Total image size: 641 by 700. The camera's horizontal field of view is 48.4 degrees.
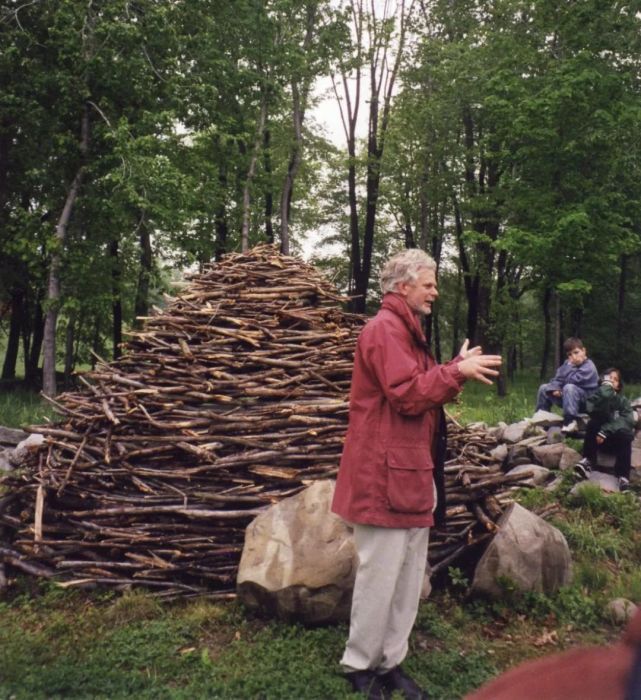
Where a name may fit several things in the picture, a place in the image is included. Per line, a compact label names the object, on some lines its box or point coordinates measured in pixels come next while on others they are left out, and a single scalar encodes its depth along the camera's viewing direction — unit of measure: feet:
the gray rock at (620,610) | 15.37
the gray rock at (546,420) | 30.94
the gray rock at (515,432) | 29.93
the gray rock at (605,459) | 26.32
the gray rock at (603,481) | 23.96
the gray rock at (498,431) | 30.58
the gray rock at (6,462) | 27.06
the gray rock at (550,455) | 27.04
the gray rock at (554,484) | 24.07
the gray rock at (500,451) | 28.32
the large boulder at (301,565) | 13.88
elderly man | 10.86
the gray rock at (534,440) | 28.43
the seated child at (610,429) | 25.36
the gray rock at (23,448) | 19.39
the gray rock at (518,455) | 27.68
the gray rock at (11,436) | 33.01
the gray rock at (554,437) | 29.01
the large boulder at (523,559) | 15.47
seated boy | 30.25
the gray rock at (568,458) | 26.55
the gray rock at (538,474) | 25.20
